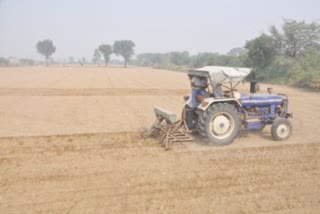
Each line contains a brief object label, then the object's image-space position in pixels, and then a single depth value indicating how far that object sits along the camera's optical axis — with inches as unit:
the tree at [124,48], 5196.9
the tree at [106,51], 4980.3
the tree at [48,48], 5650.1
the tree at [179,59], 4180.6
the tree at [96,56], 5950.8
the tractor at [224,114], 265.3
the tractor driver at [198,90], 280.7
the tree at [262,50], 1218.0
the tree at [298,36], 1176.8
